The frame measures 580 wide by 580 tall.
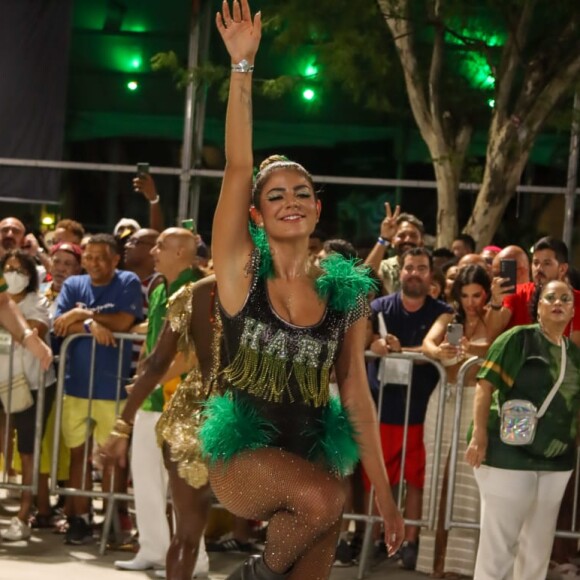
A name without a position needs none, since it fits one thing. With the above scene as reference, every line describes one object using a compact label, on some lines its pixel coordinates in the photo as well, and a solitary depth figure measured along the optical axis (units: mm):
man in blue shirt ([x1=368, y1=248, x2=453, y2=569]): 12179
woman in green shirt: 10286
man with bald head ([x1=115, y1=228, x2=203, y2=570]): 11212
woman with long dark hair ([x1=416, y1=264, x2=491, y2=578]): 11880
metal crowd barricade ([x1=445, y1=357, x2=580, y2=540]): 11693
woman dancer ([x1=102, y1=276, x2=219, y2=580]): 8323
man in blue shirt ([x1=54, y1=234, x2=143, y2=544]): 12613
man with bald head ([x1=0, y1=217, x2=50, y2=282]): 15934
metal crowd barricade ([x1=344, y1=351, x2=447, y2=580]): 11816
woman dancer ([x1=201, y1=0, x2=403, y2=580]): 6418
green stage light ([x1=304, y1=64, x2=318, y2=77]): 20829
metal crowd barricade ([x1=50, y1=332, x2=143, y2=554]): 12308
